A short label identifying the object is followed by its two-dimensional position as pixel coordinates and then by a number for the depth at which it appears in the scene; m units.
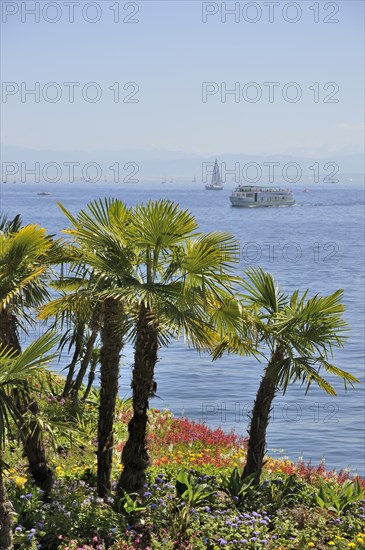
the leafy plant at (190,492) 12.19
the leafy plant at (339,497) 12.84
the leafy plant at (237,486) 12.83
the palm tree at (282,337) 13.05
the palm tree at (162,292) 11.64
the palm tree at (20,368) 9.12
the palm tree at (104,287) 11.87
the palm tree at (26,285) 10.83
